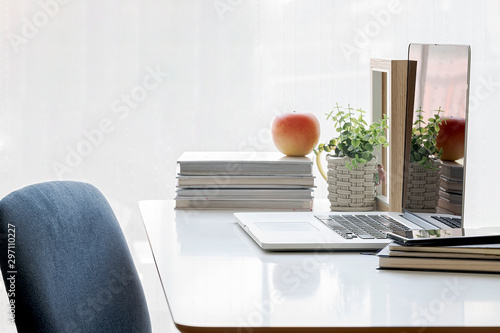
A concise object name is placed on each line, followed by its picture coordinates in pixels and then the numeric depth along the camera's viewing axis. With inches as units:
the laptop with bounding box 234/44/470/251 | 59.9
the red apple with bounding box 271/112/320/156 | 73.5
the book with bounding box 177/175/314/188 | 70.7
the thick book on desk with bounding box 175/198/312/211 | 70.7
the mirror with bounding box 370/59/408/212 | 69.7
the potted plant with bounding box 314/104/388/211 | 70.3
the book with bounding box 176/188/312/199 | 70.7
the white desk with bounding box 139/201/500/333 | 48.4
